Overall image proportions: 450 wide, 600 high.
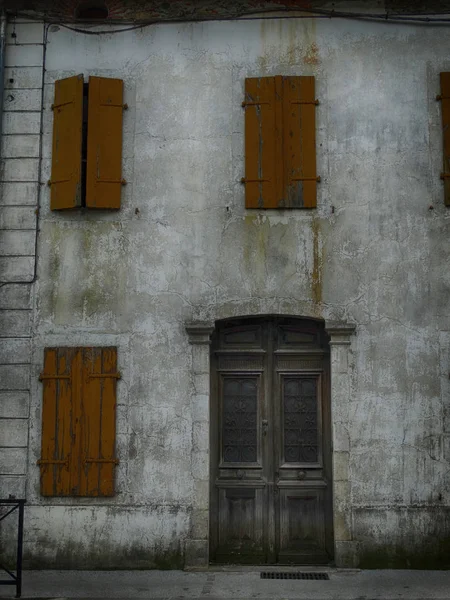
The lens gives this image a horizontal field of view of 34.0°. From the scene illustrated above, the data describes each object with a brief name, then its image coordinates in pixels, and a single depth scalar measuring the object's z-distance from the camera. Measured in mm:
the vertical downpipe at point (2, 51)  8188
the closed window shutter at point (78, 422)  7625
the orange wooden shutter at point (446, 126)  7883
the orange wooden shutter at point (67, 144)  8016
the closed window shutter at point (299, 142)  7961
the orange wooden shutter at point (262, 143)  7969
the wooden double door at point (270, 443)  7766
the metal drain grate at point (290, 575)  7227
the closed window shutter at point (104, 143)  8000
